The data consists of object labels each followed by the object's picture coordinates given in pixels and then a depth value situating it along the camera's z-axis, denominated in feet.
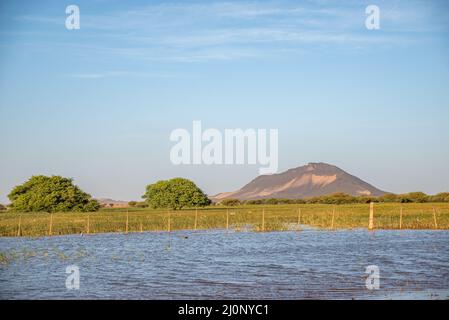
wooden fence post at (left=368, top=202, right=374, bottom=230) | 147.02
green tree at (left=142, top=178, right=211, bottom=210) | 319.88
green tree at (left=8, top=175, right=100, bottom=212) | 251.60
